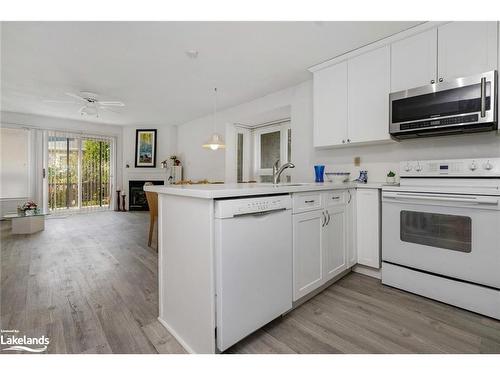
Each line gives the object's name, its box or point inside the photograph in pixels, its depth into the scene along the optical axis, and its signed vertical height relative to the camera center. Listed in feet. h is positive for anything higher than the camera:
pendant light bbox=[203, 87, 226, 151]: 12.50 +2.14
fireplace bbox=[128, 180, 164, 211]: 22.58 -1.17
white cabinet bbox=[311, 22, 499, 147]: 6.22 +3.45
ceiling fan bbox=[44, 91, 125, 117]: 12.90 +4.78
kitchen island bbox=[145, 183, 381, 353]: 3.82 -1.41
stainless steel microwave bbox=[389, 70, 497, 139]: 5.74 +2.05
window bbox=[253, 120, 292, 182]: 14.61 +2.41
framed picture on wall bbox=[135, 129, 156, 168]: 22.74 +3.38
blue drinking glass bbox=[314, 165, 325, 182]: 9.39 +0.46
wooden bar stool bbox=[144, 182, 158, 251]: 10.46 -1.17
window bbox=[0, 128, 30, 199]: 17.28 +1.49
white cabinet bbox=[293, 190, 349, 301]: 5.48 -1.57
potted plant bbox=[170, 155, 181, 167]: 21.69 +2.13
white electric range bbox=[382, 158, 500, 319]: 5.28 -1.22
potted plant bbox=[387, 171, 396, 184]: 8.03 +0.23
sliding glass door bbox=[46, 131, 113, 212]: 19.65 +1.00
